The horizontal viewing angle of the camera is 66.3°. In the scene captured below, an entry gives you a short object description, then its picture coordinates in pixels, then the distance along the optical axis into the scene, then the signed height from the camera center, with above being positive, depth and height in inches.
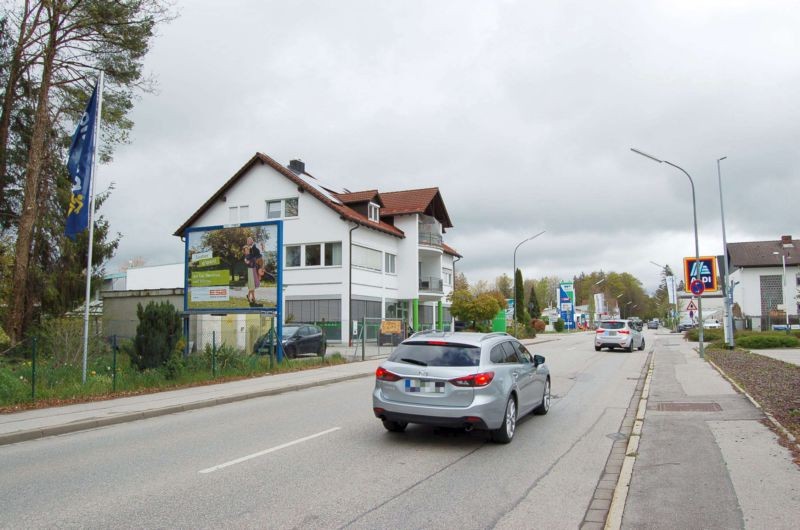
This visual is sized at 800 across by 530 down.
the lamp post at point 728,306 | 1067.5 +2.5
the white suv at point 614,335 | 1241.4 -53.7
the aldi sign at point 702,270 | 939.3 +58.5
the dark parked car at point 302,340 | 924.6 -42.8
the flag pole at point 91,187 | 521.3 +115.7
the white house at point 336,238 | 1498.5 +195.0
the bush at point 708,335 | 1541.6 -71.8
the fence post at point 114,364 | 532.7 -43.6
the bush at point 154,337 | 601.9 -22.1
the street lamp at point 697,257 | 952.9 +80.5
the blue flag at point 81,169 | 554.9 +134.0
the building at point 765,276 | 2716.5 +138.0
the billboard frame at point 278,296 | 770.8 +21.2
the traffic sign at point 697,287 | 922.7 +31.4
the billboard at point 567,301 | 2787.9 +39.6
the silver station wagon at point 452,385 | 315.3 -39.3
